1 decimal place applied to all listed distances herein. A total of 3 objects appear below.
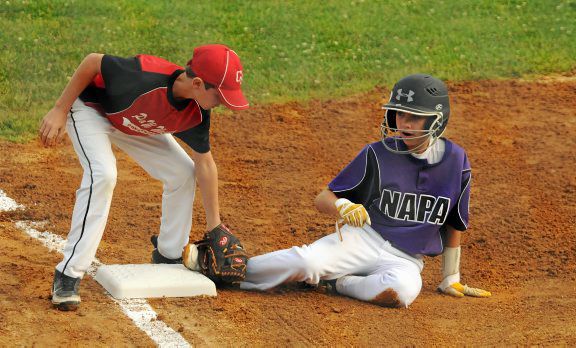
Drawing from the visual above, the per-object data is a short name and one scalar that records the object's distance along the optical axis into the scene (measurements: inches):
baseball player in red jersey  459.2
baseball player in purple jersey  497.7
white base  480.1
